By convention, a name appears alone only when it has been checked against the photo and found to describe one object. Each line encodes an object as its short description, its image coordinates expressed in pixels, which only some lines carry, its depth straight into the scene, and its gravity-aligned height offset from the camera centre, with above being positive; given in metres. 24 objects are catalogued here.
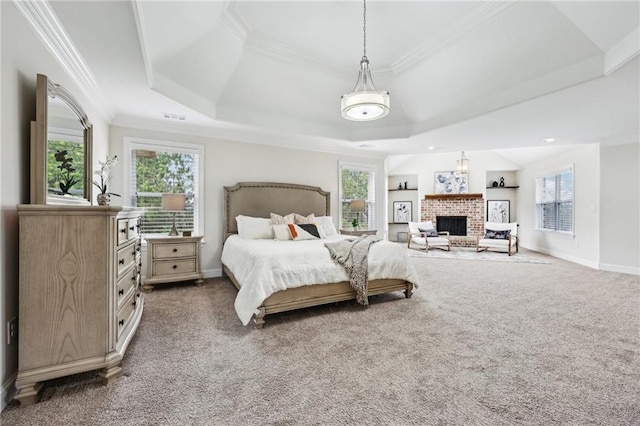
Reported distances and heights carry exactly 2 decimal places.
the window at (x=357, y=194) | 6.15 +0.43
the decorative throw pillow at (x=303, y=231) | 4.18 -0.27
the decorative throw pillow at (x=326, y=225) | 4.91 -0.21
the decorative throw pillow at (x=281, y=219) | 4.57 -0.10
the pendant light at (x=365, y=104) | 2.65 +1.03
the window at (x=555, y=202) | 6.73 +0.32
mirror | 1.86 +0.49
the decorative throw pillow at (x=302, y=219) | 4.79 -0.10
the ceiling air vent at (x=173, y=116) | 3.92 +1.34
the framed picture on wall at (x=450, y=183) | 9.38 +1.01
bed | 2.66 -0.64
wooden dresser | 1.62 -0.49
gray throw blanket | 3.12 -0.54
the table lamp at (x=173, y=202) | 4.00 +0.15
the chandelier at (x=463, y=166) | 8.00 +1.34
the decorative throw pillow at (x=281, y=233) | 4.15 -0.29
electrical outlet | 1.63 -0.68
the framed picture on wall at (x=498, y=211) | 9.23 +0.10
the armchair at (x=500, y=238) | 7.43 -0.63
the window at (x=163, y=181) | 4.19 +0.48
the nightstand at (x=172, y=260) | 3.84 -0.66
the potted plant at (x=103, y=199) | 2.30 +0.11
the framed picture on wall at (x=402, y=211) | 10.12 +0.09
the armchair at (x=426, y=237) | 8.01 -0.68
